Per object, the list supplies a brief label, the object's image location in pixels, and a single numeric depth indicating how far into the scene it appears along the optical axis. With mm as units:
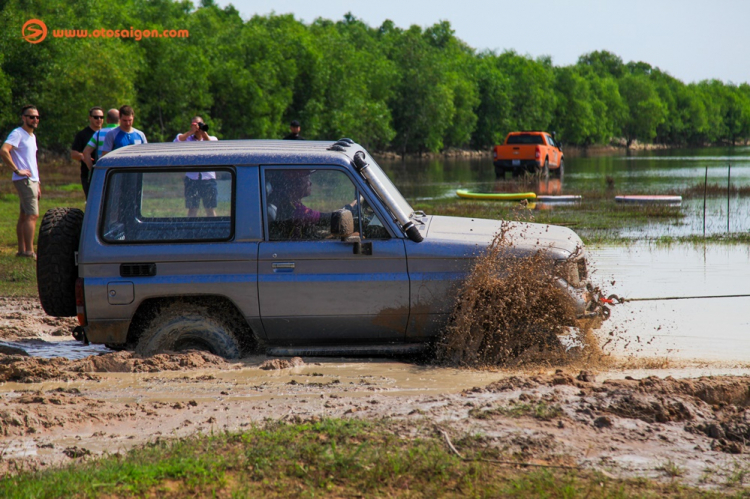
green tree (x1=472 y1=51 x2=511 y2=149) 116062
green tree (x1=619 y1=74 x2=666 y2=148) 155875
